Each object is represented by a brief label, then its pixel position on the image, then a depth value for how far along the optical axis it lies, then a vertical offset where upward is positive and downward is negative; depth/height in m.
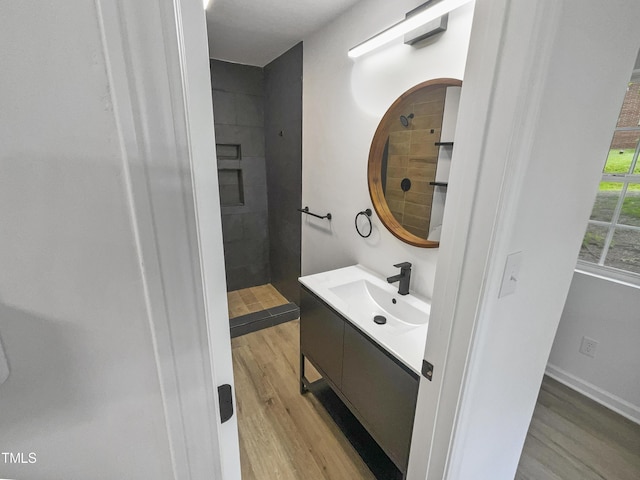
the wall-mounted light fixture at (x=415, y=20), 1.11 +0.63
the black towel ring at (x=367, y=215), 1.76 -0.29
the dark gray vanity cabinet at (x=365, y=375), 1.09 -0.94
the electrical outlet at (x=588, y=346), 1.82 -1.11
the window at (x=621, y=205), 1.67 -0.19
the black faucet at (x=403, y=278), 1.48 -0.57
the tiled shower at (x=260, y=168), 2.54 -0.03
